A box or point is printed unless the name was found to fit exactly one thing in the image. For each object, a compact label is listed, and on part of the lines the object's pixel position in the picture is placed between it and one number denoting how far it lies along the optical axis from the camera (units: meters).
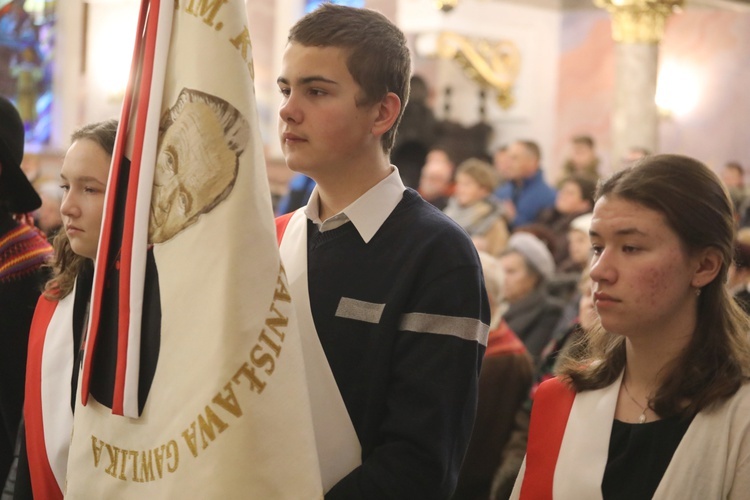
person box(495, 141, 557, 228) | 10.74
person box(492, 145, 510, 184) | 11.40
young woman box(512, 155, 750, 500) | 2.25
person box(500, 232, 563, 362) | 6.23
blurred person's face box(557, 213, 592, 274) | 6.98
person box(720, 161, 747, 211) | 13.30
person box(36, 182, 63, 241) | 8.57
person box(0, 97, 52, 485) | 3.09
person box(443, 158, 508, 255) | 7.84
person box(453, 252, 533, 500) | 4.30
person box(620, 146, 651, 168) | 9.94
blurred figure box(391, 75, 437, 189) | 13.00
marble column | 11.96
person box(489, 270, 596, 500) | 4.12
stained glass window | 15.04
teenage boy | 2.32
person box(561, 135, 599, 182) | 11.41
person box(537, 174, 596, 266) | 8.81
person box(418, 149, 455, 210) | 9.77
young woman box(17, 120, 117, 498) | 2.75
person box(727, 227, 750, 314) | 5.87
